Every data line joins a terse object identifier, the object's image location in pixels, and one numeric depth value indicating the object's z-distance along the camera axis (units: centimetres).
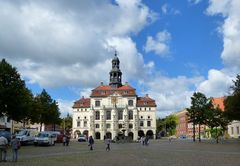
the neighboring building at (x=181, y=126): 9303
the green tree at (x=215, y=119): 3915
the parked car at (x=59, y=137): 3460
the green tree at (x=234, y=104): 3070
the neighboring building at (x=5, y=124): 4169
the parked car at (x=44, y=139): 2660
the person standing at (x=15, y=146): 1278
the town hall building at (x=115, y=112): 6785
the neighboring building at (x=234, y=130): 5539
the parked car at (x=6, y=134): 2293
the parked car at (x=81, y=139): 4411
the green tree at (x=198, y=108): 4017
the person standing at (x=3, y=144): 1239
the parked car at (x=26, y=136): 2669
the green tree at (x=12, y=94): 2589
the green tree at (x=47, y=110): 4061
